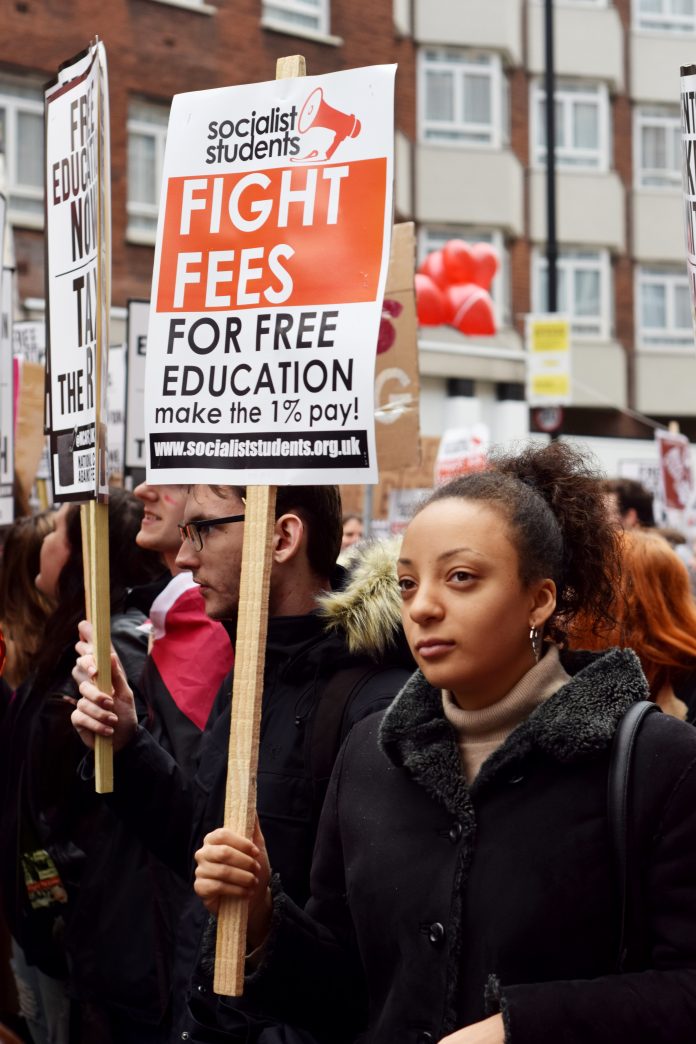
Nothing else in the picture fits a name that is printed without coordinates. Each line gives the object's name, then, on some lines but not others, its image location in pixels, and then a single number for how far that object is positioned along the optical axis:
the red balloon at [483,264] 15.45
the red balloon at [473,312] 14.52
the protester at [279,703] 2.73
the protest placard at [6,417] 4.36
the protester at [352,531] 9.50
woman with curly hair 1.96
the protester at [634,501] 6.94
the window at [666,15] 26.02
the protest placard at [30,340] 7.86
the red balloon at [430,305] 14.89
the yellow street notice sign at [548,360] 14.02
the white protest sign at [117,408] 7.35
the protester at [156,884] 3.47
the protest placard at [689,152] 2.79
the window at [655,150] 25.89
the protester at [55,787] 3.78
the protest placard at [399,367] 6.42
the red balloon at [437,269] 15.45
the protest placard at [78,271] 3.16
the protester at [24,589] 4.87
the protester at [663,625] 3.89
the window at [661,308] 25.62
